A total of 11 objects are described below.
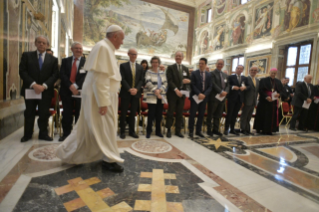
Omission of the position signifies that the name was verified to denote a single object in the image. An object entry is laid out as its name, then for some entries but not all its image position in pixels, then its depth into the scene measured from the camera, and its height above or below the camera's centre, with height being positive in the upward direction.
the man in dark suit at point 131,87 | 4.21 +0.06
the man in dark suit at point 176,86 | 4.53 +0.15
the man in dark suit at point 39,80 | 3.48 +0.10
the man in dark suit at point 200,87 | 4.73 +0.17
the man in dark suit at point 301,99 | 6.84 +0.00
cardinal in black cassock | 5.73 -0.25
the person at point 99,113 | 2.19 -0.30
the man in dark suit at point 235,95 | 5.23 +0.01
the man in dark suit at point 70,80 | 3.72 +0.14
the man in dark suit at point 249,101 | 5.42 -0.13
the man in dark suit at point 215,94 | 4.91 -0.03
